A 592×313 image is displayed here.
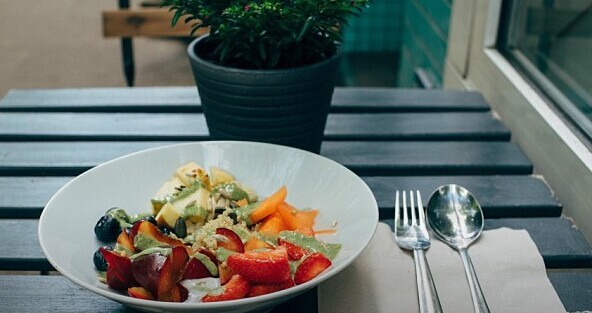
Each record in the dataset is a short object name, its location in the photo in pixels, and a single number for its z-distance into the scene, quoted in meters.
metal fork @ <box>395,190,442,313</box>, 0.80
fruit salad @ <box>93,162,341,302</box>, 0.71
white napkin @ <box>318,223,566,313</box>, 0.81
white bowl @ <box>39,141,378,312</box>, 0.76
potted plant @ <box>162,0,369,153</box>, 0.93
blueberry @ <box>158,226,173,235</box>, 0.84
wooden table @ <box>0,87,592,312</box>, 0.87
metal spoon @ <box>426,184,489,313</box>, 0.92
